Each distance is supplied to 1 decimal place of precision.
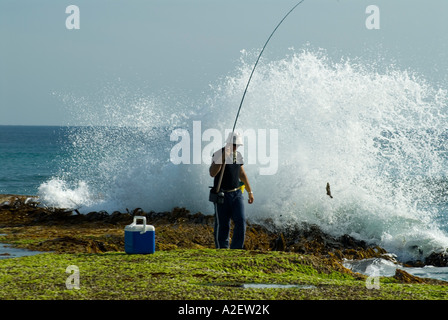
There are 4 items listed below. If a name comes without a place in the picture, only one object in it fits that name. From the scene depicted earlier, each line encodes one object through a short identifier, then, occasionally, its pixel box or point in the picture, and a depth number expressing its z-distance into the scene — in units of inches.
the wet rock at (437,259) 1055.6
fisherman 708.0
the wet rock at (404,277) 740.7
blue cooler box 661.3
